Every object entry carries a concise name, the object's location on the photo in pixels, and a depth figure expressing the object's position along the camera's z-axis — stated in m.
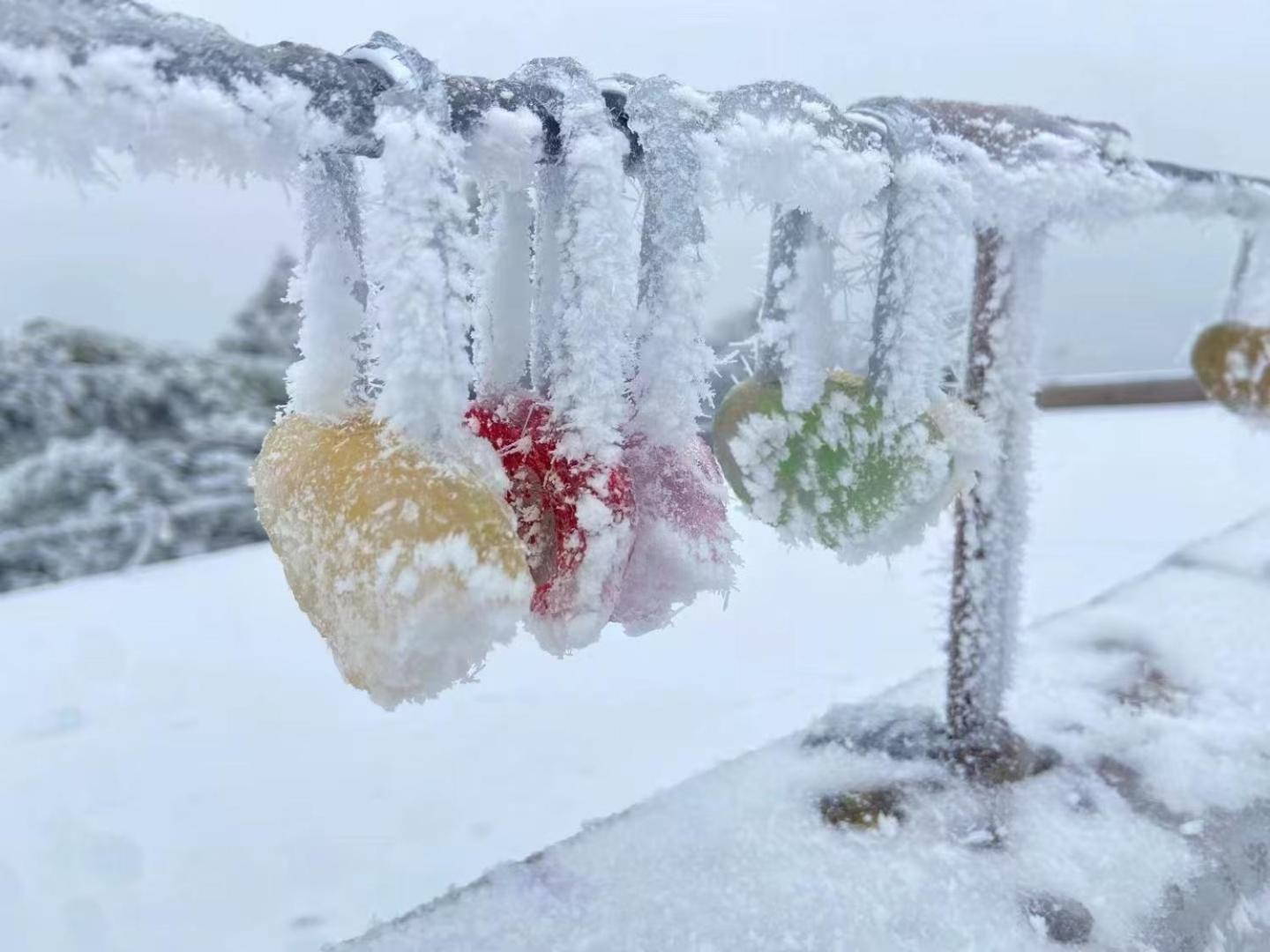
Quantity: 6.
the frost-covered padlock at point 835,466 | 0.51
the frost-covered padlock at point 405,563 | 0.35
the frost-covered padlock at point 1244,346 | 0.94
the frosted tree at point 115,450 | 4.51
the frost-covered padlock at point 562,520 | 0.40
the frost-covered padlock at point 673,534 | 0.45
